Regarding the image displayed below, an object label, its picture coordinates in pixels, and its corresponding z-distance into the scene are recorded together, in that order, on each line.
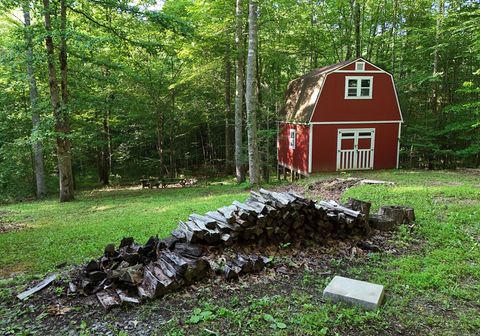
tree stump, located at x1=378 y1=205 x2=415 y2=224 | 6.36
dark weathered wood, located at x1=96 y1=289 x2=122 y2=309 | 3.54
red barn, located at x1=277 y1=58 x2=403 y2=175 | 15.39
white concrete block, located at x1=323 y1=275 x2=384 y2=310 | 3.52
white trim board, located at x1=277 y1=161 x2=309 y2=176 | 16.22
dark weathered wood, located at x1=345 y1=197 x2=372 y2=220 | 5.90
